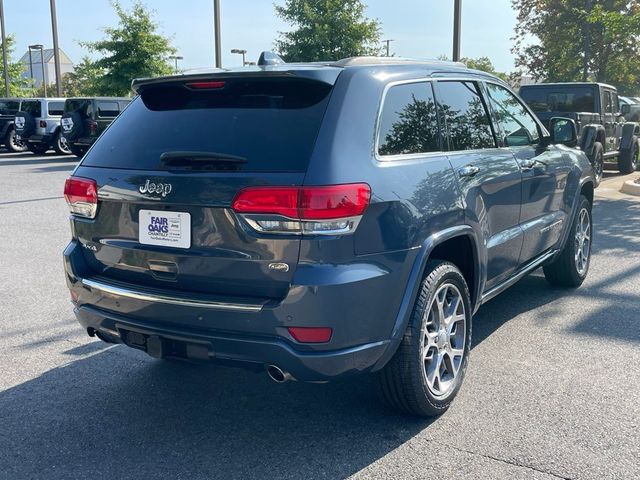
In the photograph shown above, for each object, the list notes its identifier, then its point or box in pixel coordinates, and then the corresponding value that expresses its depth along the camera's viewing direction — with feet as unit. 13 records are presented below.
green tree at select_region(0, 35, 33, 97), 131.95
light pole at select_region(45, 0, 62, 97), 100.38
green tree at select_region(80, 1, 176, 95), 84.33
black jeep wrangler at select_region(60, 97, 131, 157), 66.23
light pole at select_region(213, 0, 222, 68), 56.80
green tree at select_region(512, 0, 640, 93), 91.56
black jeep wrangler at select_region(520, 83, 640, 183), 42.88
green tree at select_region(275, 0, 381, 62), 78.95
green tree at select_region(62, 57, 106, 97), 89.20
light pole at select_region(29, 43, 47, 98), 190.60
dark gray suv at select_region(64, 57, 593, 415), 9.70
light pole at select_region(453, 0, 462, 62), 45.78
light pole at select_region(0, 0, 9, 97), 121.49
